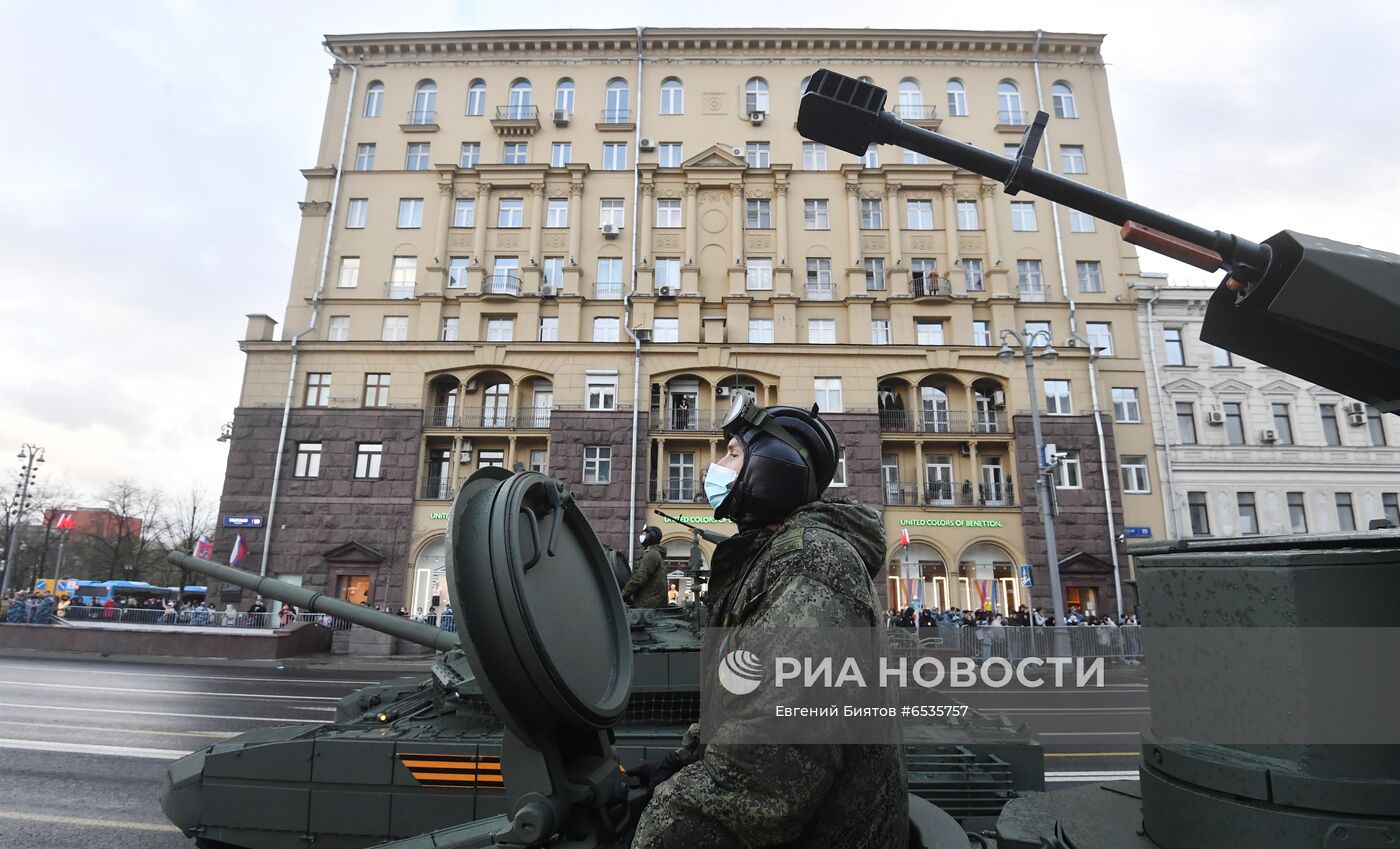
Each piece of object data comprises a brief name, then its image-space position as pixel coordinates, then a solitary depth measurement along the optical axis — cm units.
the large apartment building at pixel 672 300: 2656
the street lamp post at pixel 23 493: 3341
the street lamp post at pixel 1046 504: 1931
